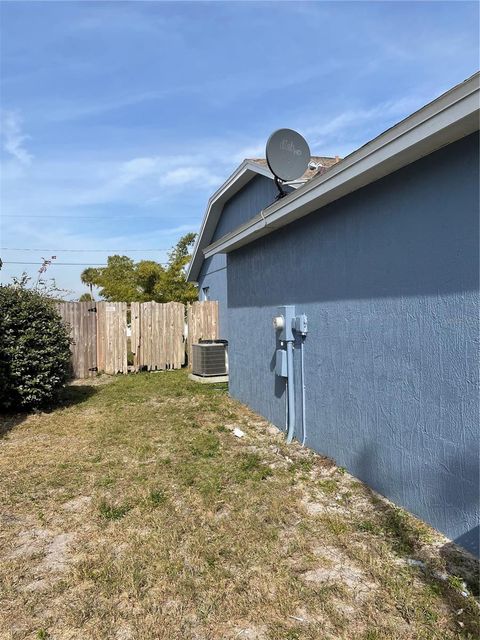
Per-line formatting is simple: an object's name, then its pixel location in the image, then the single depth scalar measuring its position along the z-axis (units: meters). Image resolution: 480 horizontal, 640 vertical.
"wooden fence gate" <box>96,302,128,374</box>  10.93
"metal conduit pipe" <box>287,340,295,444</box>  5.23
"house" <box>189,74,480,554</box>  2.70
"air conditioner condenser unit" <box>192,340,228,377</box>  9.59
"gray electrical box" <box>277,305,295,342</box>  5.15
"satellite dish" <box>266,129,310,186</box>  5.53
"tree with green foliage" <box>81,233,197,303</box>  19.22
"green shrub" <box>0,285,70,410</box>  6.58
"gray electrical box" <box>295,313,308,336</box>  4.92
